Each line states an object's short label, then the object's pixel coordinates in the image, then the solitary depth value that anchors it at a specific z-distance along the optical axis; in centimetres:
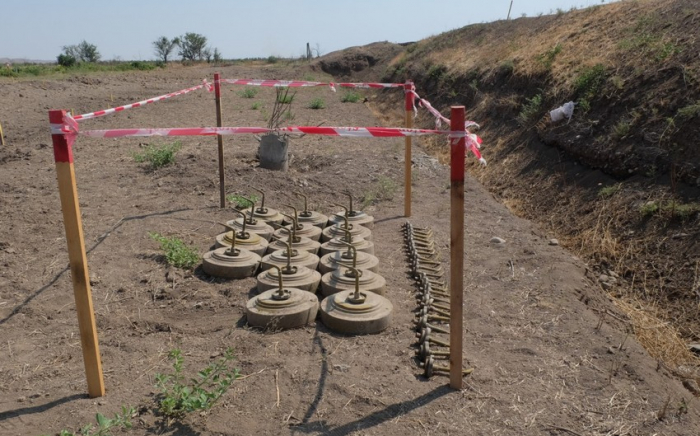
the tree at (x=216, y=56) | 5958
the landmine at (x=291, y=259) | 511
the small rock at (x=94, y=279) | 496
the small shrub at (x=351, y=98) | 2064
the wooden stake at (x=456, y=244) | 335
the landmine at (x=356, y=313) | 422
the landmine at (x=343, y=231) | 594
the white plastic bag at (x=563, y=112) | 902
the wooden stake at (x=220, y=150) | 684
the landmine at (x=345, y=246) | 560
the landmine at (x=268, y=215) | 631
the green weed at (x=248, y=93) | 2030
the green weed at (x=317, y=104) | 1811
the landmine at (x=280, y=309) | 423
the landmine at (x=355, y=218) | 648
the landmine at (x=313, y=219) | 634
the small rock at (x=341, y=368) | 375
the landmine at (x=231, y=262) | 512
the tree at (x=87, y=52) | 6035
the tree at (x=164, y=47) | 6368
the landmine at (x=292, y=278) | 469
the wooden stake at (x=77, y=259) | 312
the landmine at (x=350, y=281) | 470
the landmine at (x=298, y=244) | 553
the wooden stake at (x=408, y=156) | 666
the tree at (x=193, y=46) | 6184
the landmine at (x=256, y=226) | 588
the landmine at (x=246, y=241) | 548
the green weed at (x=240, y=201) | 719
